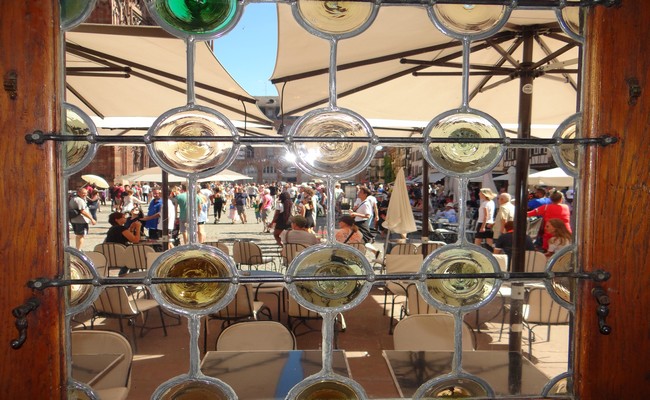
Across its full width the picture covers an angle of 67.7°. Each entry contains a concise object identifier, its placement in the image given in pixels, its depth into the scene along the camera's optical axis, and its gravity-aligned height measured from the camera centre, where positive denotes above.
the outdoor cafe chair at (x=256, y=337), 2.46 -0.80
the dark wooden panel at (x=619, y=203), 0.92 -0.03
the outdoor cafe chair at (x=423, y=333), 2.51 -0.79
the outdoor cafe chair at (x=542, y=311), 3.45 -0.91
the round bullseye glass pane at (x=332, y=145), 0.93 +0.07
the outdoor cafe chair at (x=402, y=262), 4.62 -0.76
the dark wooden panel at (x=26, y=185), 0.85 -0.02
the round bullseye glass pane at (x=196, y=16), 0.91 +0.31
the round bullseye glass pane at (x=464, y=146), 0.96 +0.08
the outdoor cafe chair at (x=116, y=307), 3.63 -0.98
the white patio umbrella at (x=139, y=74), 3.19 +0.85
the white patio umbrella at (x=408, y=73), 3.05 +0.90
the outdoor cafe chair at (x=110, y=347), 2.10 -0.80
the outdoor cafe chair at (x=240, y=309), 3.70 -1.00
